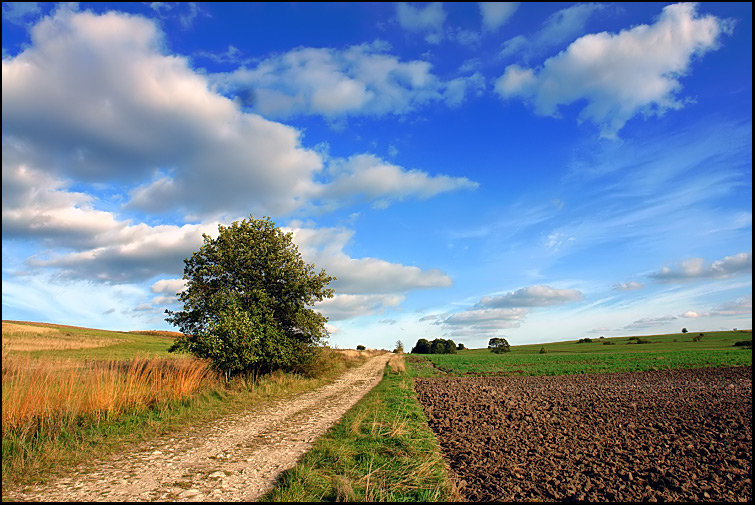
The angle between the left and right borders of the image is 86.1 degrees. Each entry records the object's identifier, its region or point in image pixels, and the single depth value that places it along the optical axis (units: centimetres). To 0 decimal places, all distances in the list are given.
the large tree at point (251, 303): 1988
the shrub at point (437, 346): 13488
